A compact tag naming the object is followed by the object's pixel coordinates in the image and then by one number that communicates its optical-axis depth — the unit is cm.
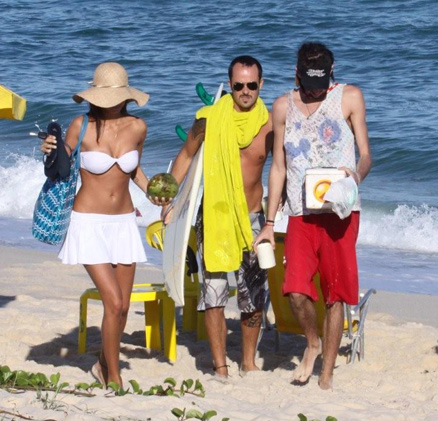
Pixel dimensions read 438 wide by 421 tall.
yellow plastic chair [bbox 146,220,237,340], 1196
